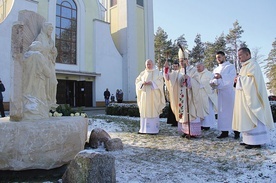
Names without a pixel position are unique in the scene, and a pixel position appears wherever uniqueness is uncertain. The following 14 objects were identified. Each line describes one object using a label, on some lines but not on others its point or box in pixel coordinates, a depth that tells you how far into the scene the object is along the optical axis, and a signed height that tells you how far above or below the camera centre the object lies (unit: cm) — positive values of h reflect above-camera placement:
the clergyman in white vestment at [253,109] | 494 -9
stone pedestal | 333 -51
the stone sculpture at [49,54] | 447 +96
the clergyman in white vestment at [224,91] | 621 +35
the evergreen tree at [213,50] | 4382 +974
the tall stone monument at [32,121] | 335 -22
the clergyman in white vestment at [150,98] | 732 +22
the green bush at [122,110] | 1305 -23
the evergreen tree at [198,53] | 4711 +982
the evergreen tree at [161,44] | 4388 +1081
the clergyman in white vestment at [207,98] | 779 +22
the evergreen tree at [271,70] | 4378 +631
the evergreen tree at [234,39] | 4266 +1136
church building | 2034 +578
